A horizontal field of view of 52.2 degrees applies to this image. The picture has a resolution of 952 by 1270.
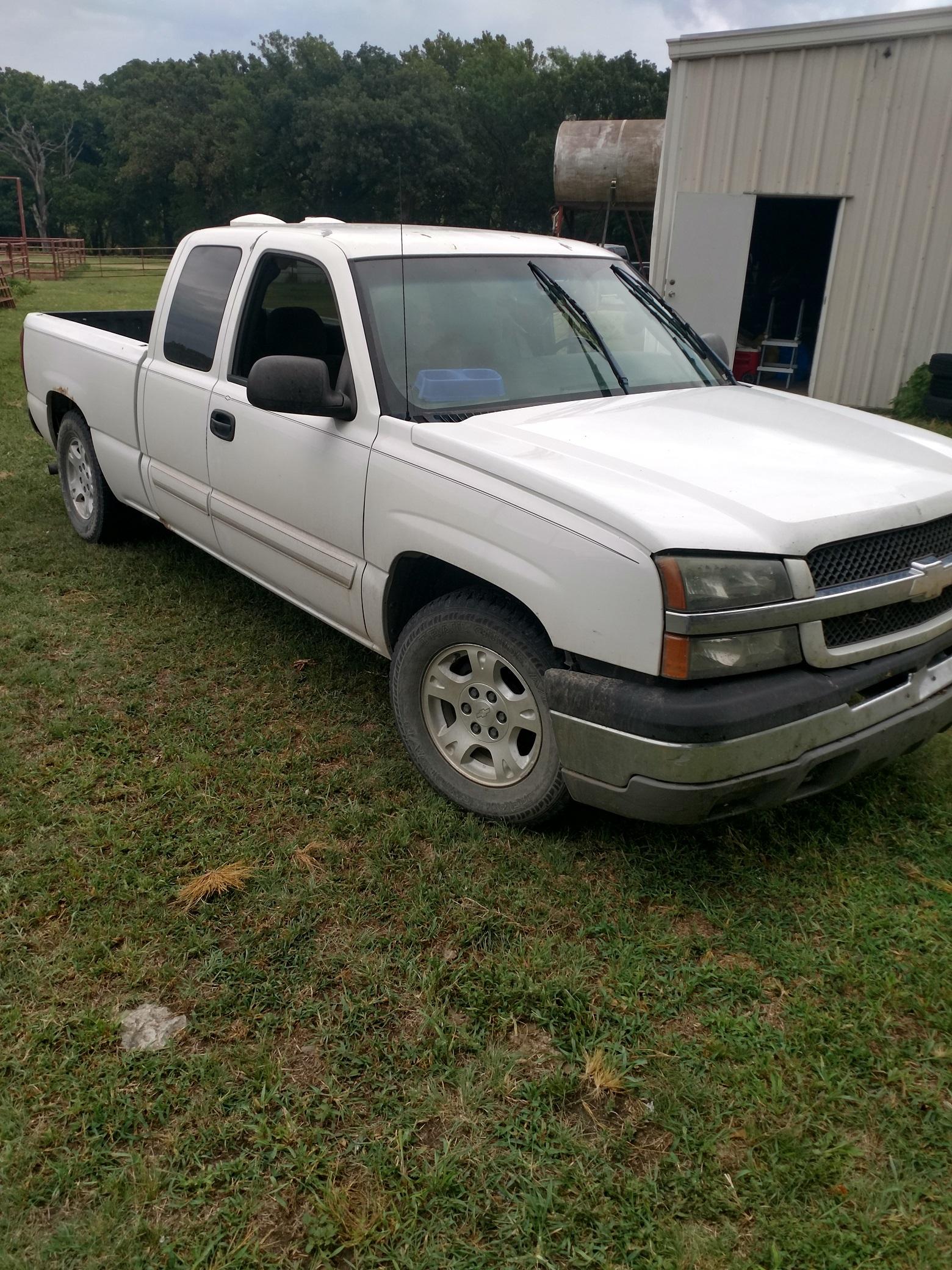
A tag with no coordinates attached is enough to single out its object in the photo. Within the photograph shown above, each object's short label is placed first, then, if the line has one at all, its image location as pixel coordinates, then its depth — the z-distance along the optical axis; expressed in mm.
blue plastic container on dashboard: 3375
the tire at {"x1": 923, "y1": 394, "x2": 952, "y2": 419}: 9578
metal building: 9602
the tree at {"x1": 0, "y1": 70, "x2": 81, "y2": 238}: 71750
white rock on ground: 2412
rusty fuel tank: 20375
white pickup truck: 2557
